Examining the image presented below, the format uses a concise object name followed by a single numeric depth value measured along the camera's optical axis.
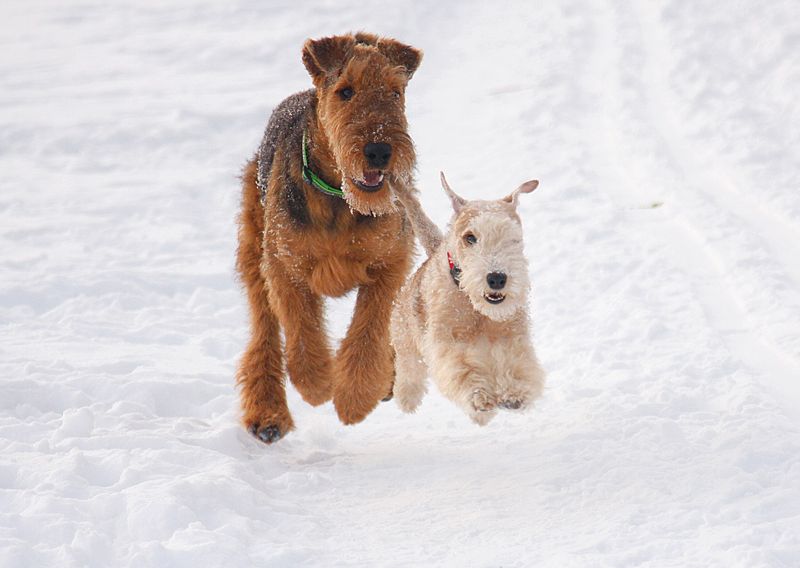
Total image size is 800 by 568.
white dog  8.87
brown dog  9.19
